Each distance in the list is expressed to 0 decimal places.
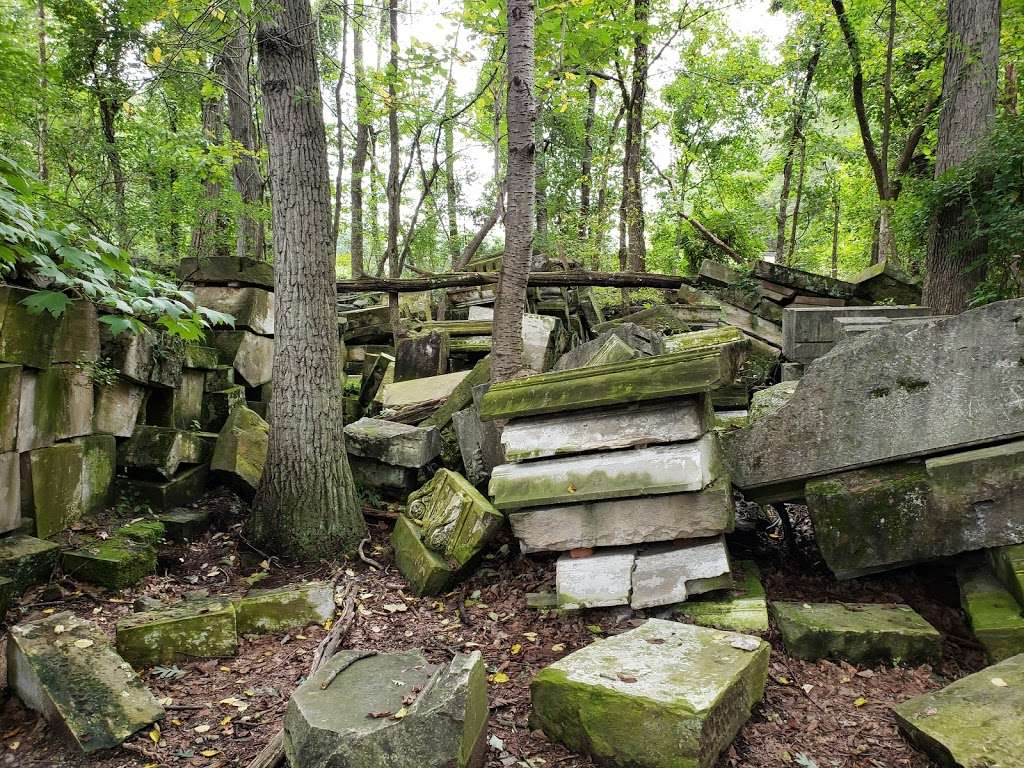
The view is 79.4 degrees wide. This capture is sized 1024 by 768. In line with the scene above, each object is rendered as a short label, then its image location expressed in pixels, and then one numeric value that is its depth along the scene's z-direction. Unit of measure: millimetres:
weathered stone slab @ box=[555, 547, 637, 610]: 3582
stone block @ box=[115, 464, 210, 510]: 4703
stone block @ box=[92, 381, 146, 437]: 4534
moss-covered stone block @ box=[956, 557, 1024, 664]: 2979
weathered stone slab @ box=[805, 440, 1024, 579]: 3279
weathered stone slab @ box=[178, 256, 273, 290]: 6109
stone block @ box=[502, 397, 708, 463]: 3666
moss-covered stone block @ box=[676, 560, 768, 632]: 3350
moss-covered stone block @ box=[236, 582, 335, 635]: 3615
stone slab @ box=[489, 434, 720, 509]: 3490
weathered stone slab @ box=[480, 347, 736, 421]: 3570
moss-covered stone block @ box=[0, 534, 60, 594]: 3461
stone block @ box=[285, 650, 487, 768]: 2150
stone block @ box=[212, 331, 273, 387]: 6023
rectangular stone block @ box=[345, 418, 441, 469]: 5145
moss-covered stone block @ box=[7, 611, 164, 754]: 2537
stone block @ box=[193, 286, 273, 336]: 6105
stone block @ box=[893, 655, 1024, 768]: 2248
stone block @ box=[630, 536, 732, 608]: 3486
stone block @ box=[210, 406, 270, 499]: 4973
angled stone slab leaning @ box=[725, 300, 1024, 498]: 3338
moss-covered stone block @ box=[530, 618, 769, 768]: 2301
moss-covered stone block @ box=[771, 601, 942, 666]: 3129
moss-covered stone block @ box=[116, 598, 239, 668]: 3166
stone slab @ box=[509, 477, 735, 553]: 3516
